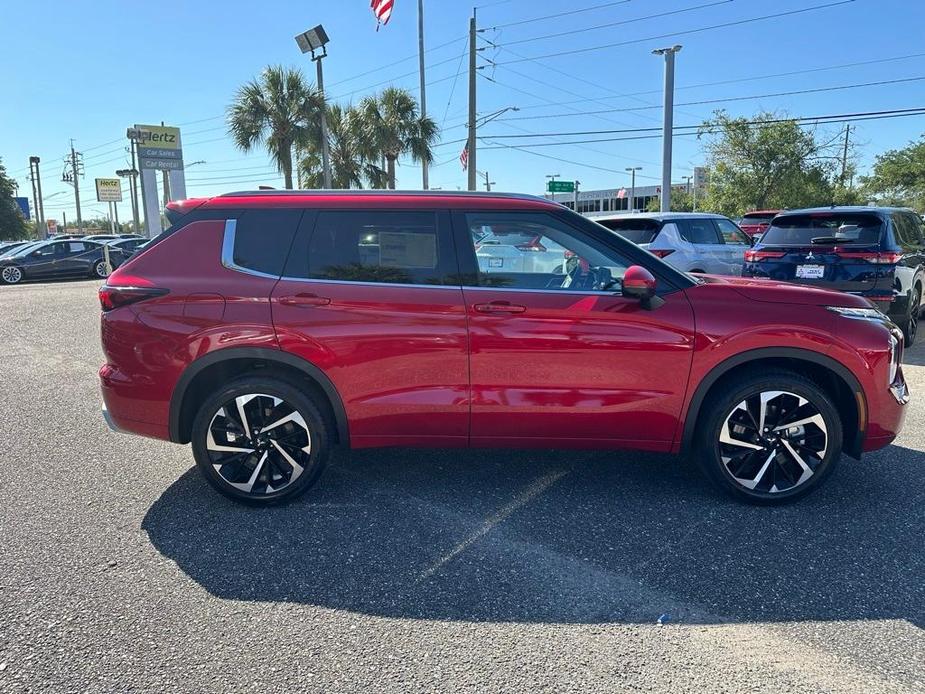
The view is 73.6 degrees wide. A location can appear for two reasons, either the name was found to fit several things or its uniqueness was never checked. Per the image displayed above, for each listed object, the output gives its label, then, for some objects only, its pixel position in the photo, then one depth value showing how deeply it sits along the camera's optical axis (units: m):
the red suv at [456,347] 3.39
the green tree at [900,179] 39.28
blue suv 7.11
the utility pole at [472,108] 21.86
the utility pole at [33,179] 70.86
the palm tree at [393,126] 30.64
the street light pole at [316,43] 23.75
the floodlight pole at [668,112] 19.28
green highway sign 63.94
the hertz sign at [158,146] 33.16
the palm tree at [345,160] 30.17
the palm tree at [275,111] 26.15
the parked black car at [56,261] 21.11
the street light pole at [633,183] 74.49
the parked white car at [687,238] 9.45
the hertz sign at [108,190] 62.69
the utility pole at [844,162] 34.91
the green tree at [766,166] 29.89
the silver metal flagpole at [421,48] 28.89
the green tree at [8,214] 43.84
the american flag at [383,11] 22.98
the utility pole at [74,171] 74.81
